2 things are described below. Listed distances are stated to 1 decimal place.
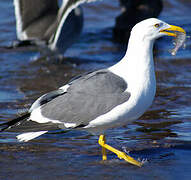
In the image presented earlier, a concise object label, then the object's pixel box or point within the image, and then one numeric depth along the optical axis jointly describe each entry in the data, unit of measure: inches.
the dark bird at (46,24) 697.0
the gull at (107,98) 358.3
